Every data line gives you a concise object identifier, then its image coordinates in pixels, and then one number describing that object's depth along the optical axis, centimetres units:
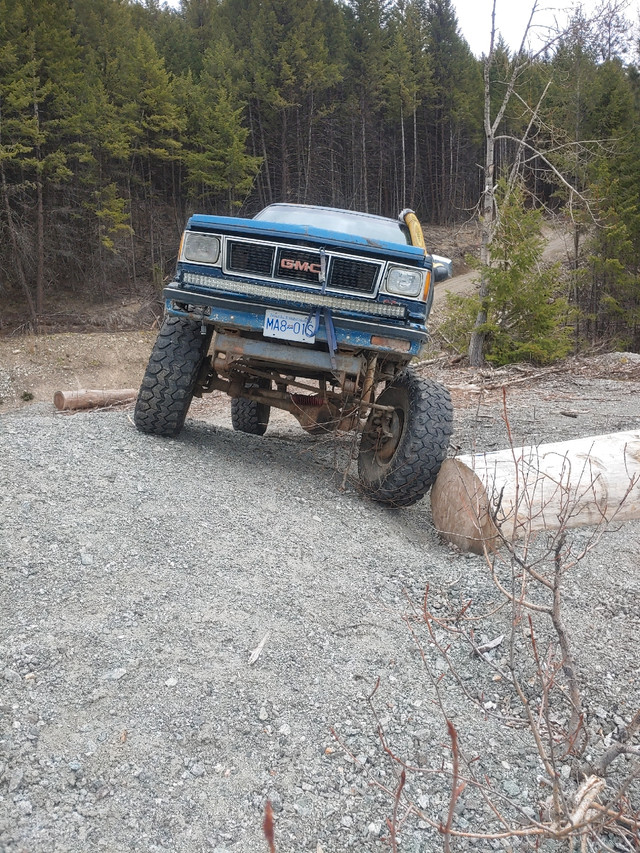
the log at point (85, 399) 1086
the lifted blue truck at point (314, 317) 466
